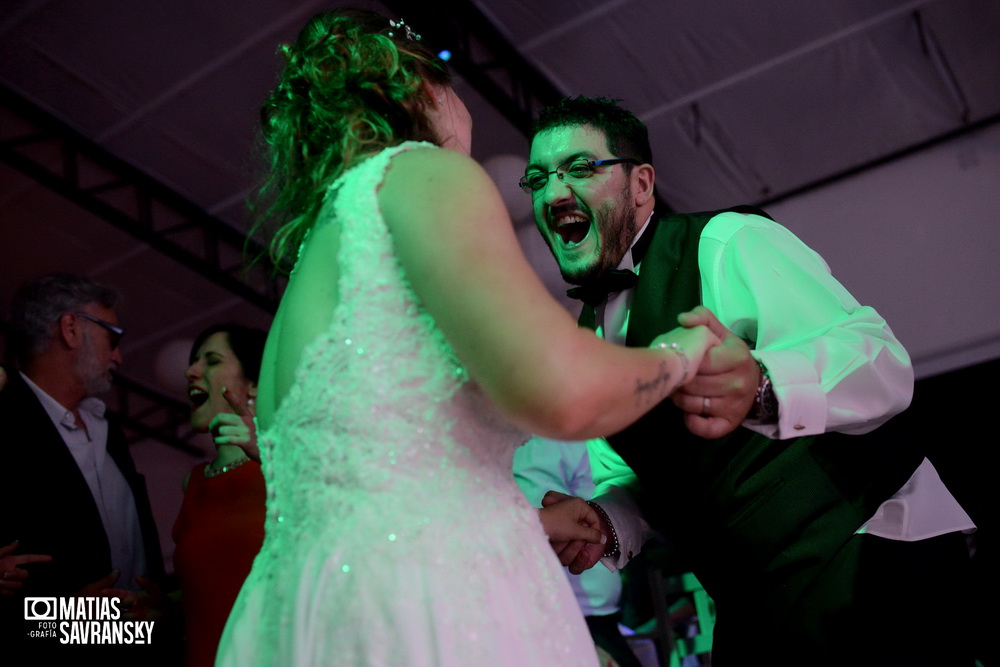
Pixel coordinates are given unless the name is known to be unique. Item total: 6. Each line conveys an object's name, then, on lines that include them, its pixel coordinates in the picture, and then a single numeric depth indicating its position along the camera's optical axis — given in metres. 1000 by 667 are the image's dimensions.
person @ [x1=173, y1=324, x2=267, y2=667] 2.62
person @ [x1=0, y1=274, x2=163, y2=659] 3.04
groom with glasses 1.57
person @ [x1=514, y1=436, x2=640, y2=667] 3.30
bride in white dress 0.99
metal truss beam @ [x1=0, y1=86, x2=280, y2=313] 7.25
